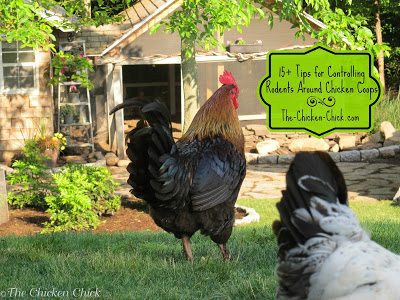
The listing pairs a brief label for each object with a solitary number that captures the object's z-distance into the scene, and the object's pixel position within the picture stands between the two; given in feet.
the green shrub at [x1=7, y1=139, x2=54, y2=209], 34.53
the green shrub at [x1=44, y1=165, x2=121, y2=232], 31.09
